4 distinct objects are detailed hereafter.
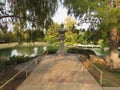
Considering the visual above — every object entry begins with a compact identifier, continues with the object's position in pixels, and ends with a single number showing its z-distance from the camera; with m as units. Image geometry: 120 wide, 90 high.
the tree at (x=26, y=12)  5.49
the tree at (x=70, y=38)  17.43
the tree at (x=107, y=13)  4.95
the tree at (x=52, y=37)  18.53
